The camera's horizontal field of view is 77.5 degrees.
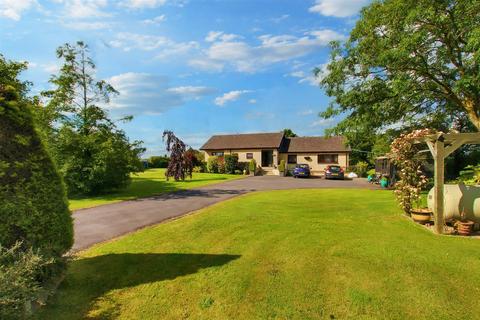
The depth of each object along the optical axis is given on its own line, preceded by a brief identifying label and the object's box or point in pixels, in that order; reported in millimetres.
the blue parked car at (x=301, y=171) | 31039
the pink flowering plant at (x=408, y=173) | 10127
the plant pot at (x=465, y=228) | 8031
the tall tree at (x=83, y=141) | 18078
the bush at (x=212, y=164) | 37622
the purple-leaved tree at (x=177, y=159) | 26484
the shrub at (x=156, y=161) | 51344
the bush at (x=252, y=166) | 35594
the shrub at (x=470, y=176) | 11430
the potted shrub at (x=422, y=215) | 9125
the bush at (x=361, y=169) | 32459
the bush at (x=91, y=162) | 18031
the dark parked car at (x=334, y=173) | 29234
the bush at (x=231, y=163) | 36438
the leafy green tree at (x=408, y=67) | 13015
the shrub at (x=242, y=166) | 36681
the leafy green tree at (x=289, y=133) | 60644
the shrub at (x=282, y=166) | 33944
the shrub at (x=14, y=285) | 3293
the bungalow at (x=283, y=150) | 36656
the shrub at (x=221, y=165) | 36875
